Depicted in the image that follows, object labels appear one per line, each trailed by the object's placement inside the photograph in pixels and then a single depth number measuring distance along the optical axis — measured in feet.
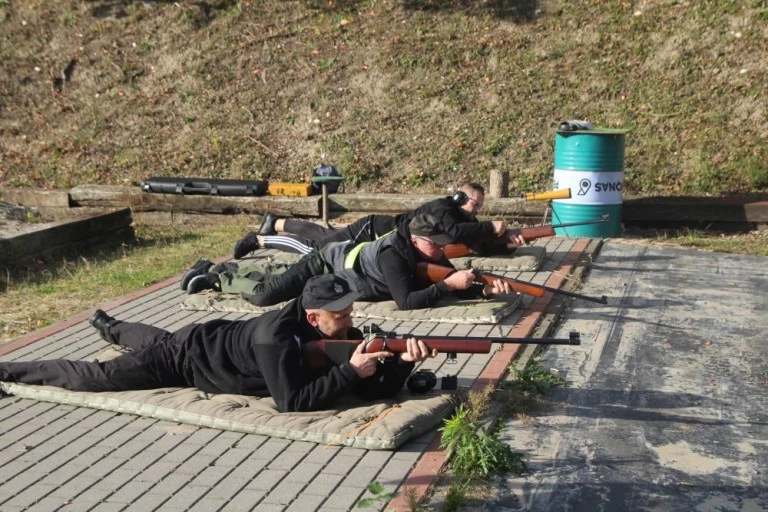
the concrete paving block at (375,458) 16.63
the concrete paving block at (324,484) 15.62
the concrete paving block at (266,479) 15.84
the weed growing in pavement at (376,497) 14.61
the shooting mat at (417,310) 26.21
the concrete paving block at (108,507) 15.14
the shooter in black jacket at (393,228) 30.58
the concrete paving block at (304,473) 16.02
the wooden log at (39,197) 47.21
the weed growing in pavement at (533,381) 20.62
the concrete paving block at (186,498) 15.25
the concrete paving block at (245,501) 15.05
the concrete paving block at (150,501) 15.17
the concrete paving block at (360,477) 15.84
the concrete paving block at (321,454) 16.87
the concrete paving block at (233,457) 16.87
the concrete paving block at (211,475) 16.11
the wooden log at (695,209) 40.98
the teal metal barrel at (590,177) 38.86
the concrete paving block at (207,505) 15.06
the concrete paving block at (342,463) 16.39
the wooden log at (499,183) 42.75
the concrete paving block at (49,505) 15.25
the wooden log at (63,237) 35.78
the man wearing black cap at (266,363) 17.95
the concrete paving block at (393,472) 15.85
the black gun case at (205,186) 45.24
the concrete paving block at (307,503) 14.98
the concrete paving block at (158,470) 16.35
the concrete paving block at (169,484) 15.83
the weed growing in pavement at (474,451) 16.31
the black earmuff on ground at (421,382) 19.39
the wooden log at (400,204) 42.55
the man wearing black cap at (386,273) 26.43
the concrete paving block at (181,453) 17.13
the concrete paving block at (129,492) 15.51
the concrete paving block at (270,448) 17.15
